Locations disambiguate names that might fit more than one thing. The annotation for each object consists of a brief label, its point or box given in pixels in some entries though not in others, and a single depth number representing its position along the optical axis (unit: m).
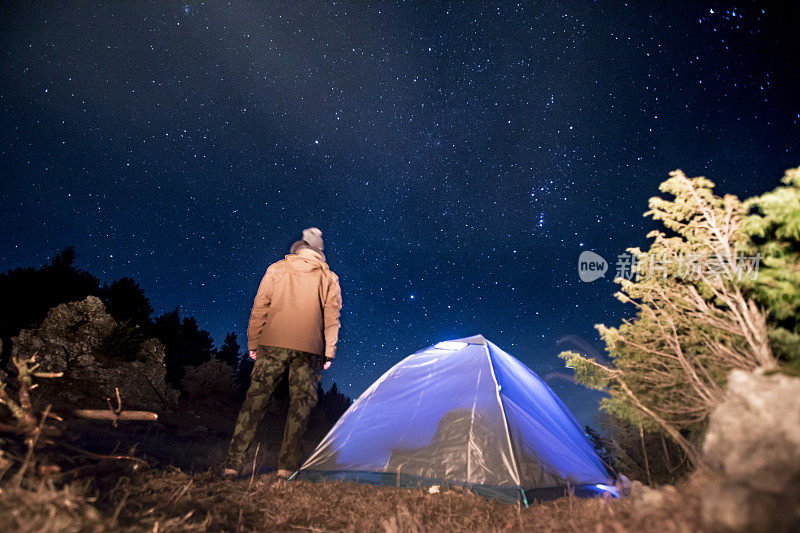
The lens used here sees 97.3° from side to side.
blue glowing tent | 3.84
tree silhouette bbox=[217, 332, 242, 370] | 17.55
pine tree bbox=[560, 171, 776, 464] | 2.61
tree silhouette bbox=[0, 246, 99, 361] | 10.88
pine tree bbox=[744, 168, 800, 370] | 2.21
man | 3.96
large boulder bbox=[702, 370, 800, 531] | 1.01
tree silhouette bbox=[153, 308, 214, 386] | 13.79
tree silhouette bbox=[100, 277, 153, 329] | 13.68
